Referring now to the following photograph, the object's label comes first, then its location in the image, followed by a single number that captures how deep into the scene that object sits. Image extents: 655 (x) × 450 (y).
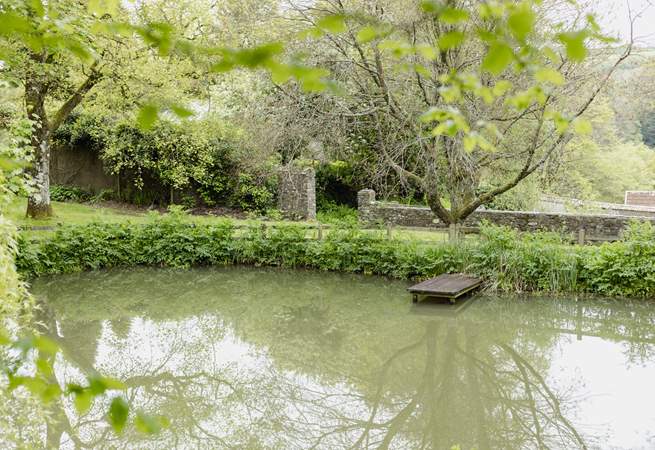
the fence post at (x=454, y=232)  13.05
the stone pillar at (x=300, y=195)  18.77
